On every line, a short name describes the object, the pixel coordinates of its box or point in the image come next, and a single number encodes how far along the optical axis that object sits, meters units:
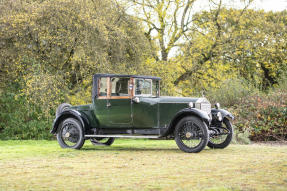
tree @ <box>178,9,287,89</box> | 19.86
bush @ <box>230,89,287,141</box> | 12.59
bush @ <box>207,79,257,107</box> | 15.12
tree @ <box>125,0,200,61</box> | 20.77
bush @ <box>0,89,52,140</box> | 15.11
